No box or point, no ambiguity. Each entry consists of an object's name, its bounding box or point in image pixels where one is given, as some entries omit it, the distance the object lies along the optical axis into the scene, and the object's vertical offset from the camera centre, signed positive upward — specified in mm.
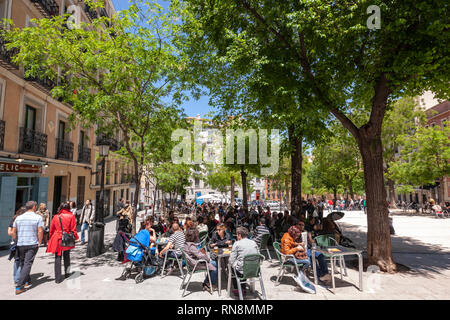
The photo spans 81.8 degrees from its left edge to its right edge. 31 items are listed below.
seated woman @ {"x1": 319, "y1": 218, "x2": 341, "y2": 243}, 8641 -1326
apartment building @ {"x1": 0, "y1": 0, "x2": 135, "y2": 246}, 10258 +2243
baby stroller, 6223 -1889
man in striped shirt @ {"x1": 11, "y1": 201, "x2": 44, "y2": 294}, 5523 -1196
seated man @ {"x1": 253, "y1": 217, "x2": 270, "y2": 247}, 8173 -1485
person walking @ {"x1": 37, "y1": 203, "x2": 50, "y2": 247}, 9672 -1151
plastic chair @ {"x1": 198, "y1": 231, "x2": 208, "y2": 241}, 8422 -1624
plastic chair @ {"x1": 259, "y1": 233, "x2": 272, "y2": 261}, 7695 -1595
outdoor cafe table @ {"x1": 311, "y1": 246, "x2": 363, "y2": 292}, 5434 -1389
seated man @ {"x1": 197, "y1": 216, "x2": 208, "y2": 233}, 11064 -1462
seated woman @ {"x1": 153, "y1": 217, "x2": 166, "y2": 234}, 9763 -1589
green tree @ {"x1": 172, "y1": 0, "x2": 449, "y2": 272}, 6008 +3642
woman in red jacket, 5984 -1175
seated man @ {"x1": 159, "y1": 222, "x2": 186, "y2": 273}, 6531 -1452
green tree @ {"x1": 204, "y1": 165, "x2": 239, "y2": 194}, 31764 +1060
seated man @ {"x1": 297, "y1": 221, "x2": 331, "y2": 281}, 5730 -1793
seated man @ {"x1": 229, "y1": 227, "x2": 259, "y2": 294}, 5133 -1294
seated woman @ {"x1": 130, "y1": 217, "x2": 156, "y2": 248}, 6298 -1268
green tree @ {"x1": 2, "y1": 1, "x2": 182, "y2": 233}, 8023 +3917
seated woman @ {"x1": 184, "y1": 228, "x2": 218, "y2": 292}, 5695 -1651
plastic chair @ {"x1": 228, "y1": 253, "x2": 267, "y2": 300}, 4867 -1495
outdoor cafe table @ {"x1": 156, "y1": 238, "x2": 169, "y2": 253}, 7129 -1568
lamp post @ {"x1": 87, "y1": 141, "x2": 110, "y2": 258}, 8477 -1826
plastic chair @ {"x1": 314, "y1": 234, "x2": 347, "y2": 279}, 7176 -1472
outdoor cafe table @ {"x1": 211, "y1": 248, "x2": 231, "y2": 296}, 5359 -1480
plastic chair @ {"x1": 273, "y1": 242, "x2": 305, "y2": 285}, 5676 -1695
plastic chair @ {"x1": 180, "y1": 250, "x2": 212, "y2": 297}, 5508 -1803
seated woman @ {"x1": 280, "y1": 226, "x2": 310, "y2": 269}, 5762 -1357
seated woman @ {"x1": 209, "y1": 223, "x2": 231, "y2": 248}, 6805 -1361
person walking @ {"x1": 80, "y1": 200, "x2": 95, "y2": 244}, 10672 -1294
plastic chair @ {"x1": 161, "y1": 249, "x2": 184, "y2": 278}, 6501 -1864
